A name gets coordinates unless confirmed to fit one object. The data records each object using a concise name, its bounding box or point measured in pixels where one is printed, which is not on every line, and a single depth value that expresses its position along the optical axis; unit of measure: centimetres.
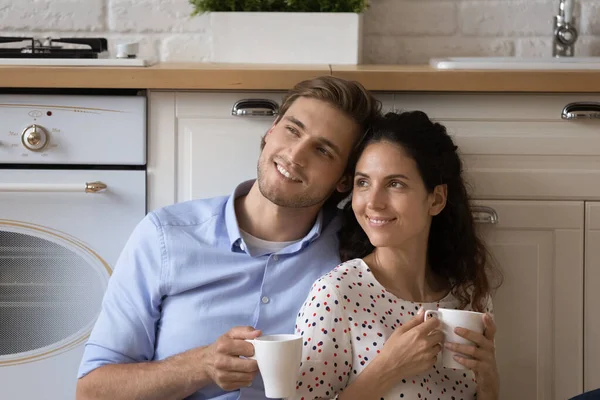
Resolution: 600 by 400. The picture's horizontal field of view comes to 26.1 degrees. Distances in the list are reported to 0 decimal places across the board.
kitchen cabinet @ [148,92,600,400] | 273
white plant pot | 304
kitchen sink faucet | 321
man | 252
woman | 236
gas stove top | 279
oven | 273
